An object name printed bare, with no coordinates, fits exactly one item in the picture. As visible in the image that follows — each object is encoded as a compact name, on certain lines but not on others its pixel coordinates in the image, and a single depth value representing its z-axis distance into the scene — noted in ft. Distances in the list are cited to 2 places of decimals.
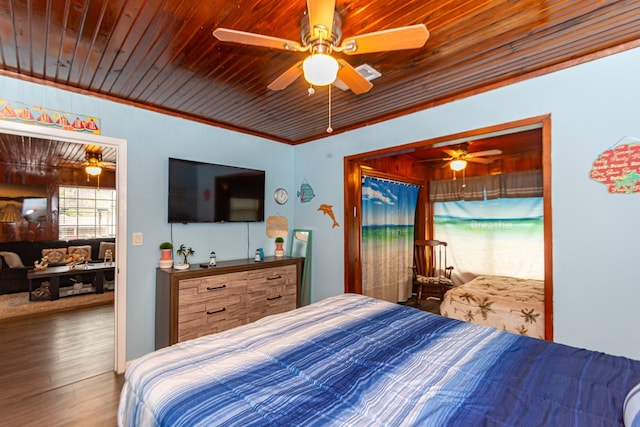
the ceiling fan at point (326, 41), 4.26
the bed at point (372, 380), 3.03
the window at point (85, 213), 20.59
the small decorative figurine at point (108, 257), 18.18
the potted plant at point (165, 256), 9.23
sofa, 16.37
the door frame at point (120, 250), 8.53
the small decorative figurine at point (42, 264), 15.97
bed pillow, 2.56
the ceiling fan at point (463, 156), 12.06
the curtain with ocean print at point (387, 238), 13.09
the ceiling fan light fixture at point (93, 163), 16.16
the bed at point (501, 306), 8.79
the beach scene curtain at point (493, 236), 12.85
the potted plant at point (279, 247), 12.37
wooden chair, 14.82
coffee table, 14.97
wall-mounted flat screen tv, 9.55
